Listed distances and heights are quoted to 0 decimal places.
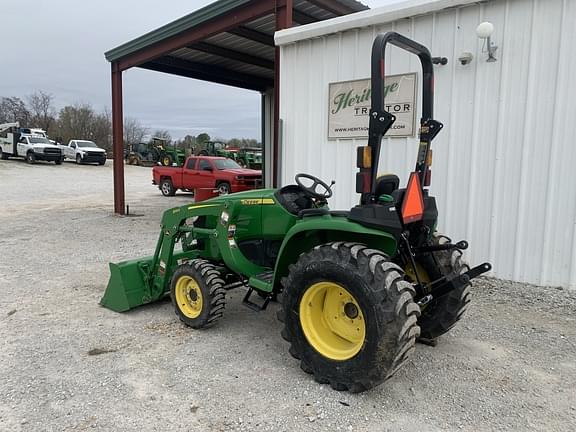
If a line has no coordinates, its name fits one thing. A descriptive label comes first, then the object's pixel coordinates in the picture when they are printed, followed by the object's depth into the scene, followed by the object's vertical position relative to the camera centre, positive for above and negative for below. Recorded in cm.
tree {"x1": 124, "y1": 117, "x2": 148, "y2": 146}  5788 +350
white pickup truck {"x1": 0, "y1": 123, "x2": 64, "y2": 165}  3071 +77
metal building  512 +37
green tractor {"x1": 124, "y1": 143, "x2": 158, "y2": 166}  3649 +35
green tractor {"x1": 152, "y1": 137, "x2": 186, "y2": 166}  2606 +29
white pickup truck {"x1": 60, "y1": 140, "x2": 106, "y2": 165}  3350 +46
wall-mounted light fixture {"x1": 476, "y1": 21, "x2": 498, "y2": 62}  523 +151
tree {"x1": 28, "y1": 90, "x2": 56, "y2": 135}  5109 +504
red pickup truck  1595 -59
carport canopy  820 +276
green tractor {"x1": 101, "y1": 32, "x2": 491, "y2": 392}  282 -78
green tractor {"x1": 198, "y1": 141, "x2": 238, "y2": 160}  2646 +56
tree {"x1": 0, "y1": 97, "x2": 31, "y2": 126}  5206 +535
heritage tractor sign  617 +83
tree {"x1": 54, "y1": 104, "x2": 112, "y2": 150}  4834 +346
